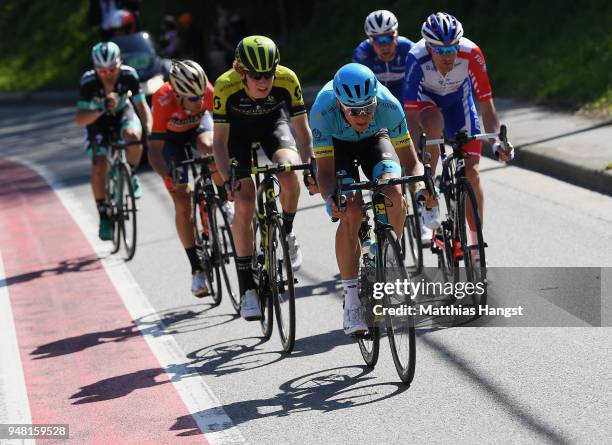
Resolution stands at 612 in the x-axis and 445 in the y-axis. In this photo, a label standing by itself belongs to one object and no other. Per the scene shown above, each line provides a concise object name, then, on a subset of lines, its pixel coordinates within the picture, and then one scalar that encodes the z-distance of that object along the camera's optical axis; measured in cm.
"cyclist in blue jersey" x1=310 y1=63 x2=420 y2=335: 1416
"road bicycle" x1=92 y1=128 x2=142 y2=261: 2258
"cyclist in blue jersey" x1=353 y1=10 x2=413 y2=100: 2058
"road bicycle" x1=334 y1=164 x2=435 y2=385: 1337
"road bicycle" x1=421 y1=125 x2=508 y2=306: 1619
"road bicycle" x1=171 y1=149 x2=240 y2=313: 1828
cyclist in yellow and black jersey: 1591
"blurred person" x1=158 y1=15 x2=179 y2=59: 5122
